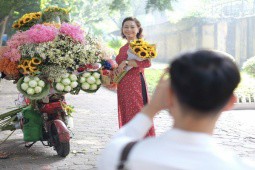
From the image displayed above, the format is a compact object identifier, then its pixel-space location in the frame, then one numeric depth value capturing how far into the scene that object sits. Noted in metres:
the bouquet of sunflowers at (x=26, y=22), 8.39
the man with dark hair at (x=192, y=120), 2.05
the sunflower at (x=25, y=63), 7.45
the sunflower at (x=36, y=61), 7.40
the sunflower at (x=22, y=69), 7.41
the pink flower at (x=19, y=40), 7.64
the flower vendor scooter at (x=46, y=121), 8.32
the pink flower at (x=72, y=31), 7.69
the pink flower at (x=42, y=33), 7.52
